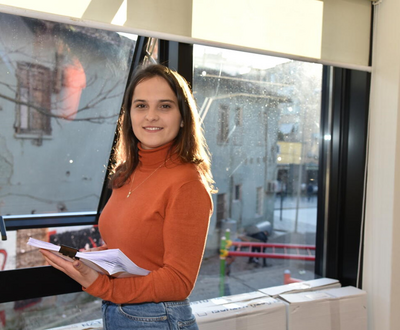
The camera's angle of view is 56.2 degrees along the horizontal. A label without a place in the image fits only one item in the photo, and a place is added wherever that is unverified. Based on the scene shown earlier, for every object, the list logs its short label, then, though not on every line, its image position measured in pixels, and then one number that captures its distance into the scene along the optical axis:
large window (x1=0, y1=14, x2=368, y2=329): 2.04
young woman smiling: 1.12
